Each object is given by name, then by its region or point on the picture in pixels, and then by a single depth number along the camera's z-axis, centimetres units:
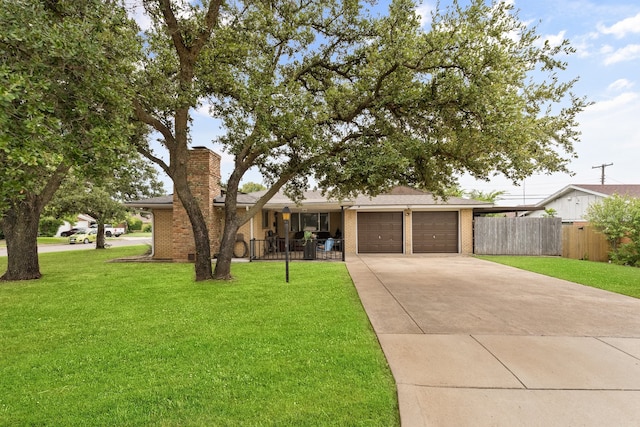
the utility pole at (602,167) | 2897
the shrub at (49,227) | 3353
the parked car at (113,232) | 3919
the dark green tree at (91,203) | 1759
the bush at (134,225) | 5166
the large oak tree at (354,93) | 652
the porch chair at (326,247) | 1584
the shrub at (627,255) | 1126
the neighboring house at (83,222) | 4666
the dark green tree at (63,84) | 345
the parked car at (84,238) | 2709
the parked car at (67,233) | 3824
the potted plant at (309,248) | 1295
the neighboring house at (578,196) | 2045
